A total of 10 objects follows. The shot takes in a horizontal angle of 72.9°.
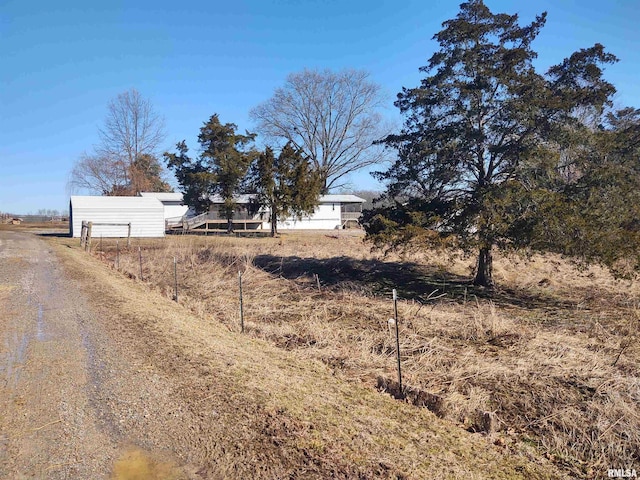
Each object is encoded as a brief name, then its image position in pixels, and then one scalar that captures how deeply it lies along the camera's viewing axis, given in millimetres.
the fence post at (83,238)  24434
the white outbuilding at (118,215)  32406
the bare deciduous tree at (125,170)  54219
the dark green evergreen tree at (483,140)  11391
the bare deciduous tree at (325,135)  48719
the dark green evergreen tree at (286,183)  32906
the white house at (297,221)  43594
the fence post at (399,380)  5291
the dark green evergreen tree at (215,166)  35219
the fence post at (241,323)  8488
